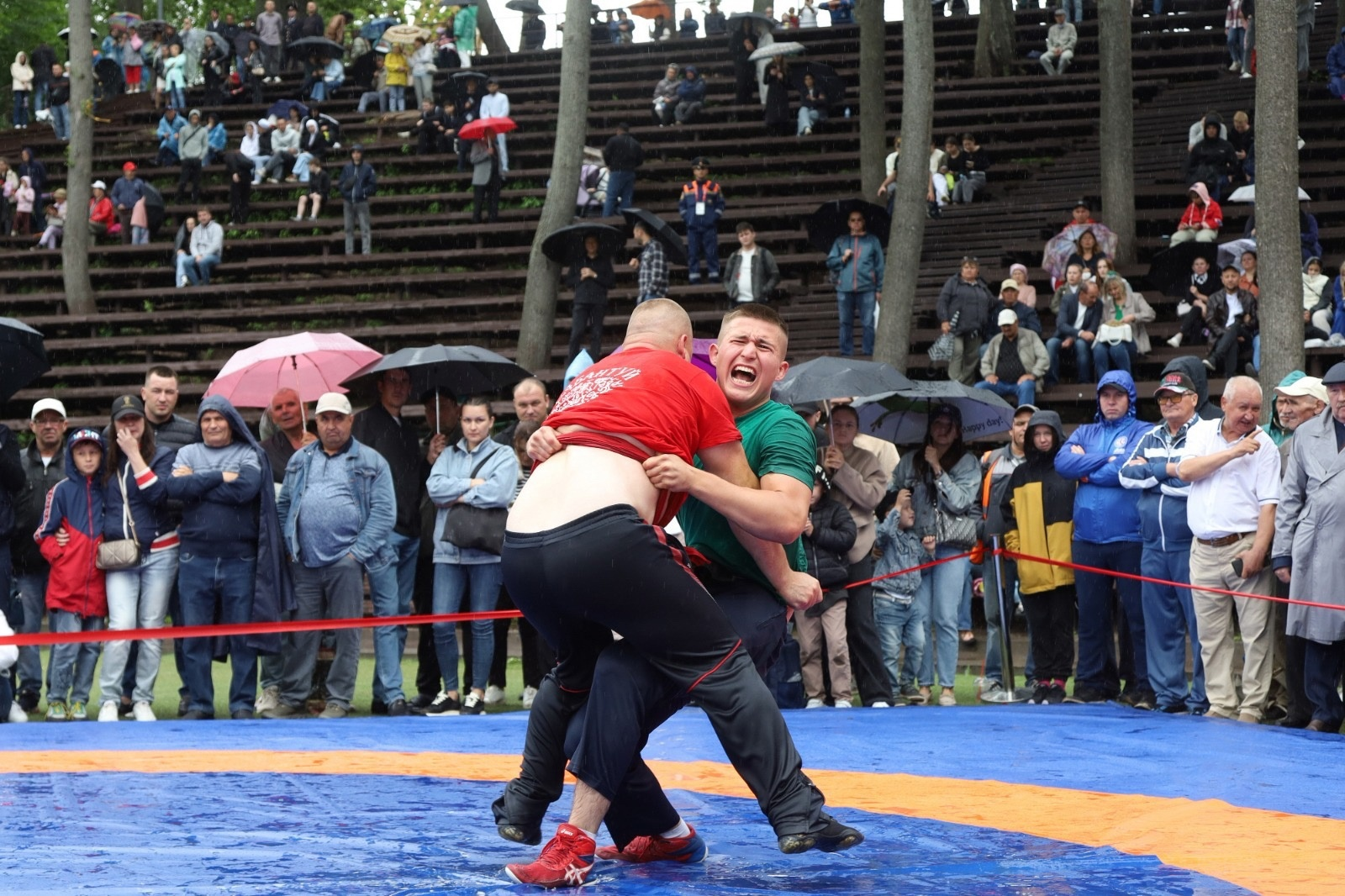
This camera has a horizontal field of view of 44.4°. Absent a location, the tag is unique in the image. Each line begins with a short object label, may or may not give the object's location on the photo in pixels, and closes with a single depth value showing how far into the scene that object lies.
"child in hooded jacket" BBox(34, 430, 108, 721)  10.16
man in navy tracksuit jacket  9.77
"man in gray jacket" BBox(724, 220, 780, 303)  18.78
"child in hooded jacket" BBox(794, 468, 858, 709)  10.39
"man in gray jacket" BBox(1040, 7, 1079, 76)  27.81
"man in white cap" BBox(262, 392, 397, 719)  10.31
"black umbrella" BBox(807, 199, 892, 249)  19.18
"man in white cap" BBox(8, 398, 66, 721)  10.80
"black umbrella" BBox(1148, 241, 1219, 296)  17.59
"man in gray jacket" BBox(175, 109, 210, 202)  27.78
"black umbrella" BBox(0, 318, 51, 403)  12.38
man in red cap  26.97
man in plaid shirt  18.19
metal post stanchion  10.56
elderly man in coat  8.82
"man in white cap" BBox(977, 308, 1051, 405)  16.28
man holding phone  9.36
